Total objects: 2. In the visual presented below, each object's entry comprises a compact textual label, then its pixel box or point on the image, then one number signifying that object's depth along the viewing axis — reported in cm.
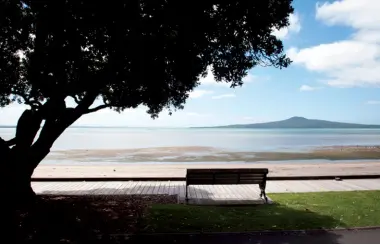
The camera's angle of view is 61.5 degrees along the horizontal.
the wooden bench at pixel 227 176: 1008
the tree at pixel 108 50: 750
